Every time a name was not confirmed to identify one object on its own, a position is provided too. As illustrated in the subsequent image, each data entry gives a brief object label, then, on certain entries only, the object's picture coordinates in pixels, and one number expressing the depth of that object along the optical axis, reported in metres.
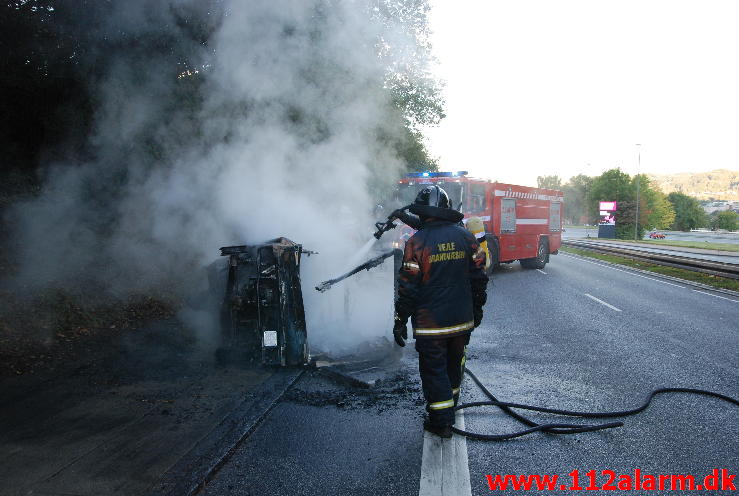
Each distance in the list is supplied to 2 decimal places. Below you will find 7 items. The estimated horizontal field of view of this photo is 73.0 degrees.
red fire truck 11.76
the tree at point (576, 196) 119.12
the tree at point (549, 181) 132.25
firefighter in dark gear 3.31
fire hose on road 3.29
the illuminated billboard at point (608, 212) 63.28
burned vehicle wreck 4.58
